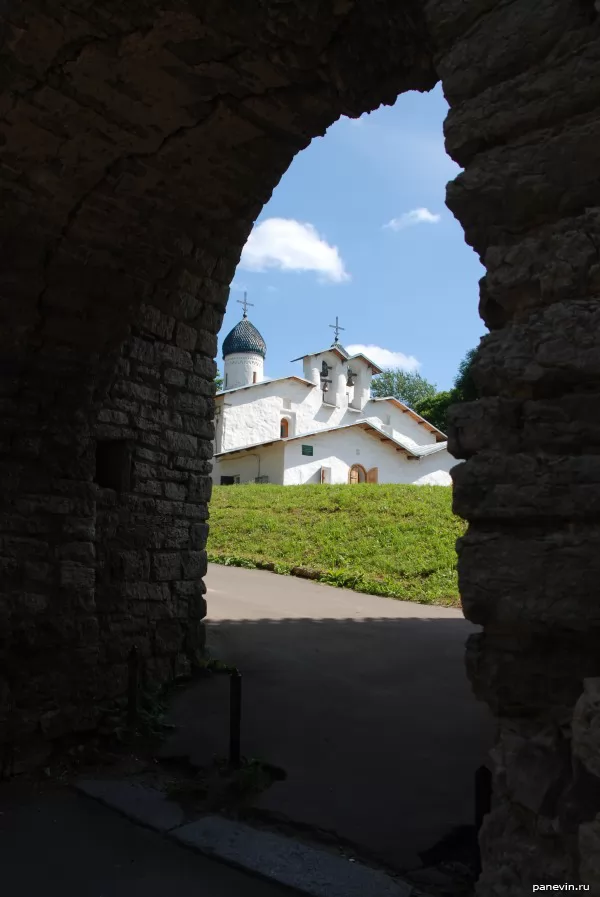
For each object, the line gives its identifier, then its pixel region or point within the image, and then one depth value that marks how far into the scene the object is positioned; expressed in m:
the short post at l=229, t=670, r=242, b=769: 4.09
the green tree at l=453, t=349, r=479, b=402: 30.43
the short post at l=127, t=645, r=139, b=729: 4.62
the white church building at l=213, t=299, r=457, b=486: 26.81
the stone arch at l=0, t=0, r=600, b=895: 1.68
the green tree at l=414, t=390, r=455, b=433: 40.44
